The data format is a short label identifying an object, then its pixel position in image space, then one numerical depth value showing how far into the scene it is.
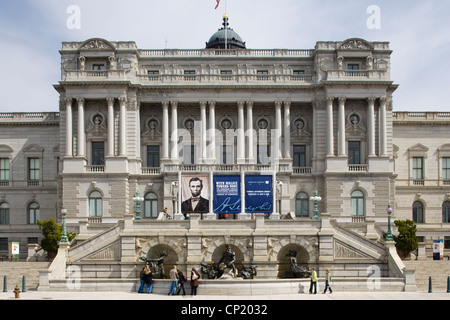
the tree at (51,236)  53.13
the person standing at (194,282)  35.94
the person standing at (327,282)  37.62
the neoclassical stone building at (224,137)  62.50
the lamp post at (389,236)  44.97
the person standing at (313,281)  37.00
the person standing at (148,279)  38.09
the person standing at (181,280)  36.22
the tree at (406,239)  54.12
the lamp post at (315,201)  48.55
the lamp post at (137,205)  48.52
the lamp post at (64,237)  44.28
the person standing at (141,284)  38.38
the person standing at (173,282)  36.88
